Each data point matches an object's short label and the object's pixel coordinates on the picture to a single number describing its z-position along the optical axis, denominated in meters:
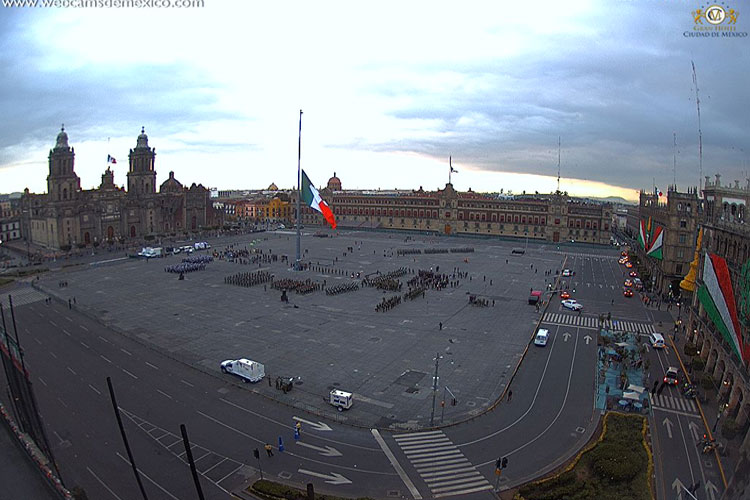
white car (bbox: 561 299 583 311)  51.88
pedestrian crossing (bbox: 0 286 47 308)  51.56
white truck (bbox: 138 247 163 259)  83.54
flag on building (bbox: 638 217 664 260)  59.55
